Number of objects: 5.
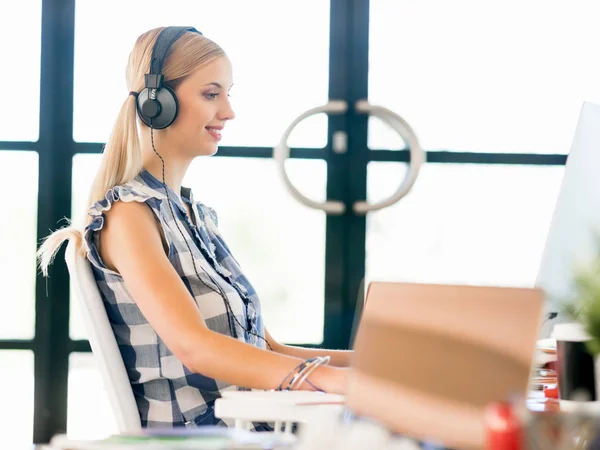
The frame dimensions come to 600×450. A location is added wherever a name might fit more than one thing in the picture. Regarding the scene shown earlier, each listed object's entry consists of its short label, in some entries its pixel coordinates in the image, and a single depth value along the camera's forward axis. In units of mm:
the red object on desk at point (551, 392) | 2247
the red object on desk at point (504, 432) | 1123
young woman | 2313
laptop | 1638
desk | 1999
